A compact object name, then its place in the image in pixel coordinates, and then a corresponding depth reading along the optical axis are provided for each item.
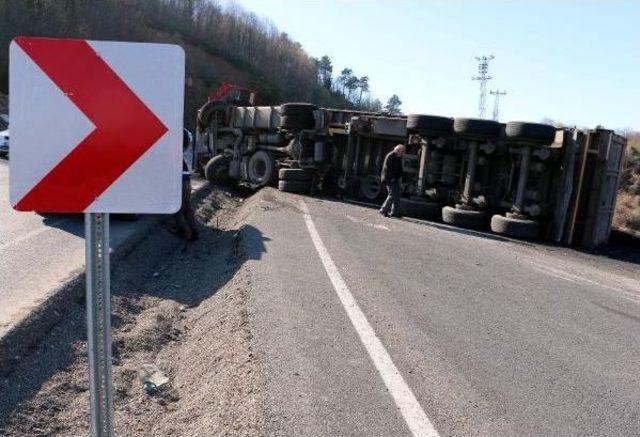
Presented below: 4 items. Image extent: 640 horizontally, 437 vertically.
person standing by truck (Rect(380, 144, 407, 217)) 12.59
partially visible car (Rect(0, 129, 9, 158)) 20.56
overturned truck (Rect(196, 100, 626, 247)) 11.21
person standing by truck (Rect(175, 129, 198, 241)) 9.34
